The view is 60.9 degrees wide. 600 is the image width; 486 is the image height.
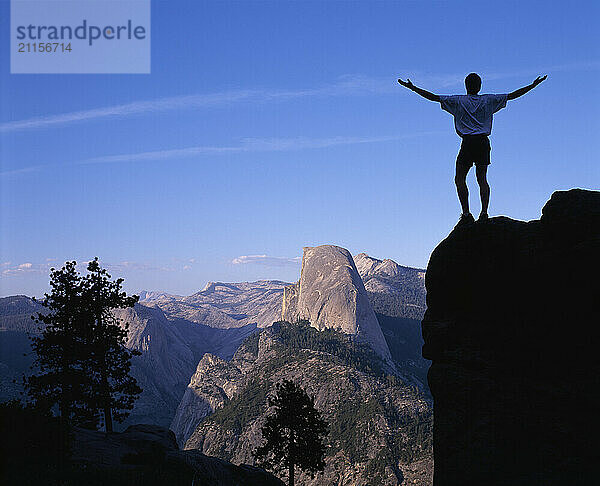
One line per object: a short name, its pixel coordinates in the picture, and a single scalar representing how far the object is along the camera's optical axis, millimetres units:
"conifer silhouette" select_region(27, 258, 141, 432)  29119
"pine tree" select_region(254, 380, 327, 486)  38531
